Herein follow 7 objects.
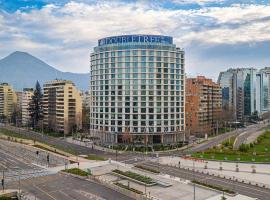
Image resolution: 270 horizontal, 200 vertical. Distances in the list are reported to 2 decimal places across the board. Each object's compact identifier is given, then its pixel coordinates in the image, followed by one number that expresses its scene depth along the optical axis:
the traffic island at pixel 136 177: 48.11
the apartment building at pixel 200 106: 110.46
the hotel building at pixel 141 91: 89.64
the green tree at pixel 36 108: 128.99
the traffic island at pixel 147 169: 56.02
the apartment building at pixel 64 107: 114.75
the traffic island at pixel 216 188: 43.78
